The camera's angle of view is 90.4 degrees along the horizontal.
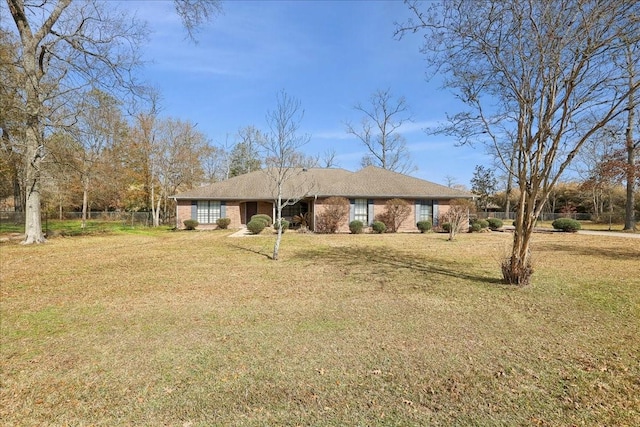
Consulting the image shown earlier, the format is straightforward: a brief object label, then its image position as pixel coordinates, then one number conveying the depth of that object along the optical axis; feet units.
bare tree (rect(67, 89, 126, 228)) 47.37
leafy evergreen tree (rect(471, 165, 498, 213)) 142.51
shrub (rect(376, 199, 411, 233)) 65.31
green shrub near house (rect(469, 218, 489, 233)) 67.97
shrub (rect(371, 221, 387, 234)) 63.10
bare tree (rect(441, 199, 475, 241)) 63.77
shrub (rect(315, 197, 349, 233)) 63.36
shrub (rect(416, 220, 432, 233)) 64.64
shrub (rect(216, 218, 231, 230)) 70.33
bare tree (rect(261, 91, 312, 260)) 31.94
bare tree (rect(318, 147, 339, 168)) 106.32
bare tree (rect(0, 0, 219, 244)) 41.55
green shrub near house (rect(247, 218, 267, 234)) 58.49
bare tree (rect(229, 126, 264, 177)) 131.44
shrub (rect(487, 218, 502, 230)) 75.31
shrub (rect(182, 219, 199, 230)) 69.10
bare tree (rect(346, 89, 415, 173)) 110.32
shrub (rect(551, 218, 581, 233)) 67.31
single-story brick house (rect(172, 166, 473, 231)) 66.64
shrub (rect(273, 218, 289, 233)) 62.49
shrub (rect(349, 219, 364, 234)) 62.13
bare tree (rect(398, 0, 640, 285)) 17.69
